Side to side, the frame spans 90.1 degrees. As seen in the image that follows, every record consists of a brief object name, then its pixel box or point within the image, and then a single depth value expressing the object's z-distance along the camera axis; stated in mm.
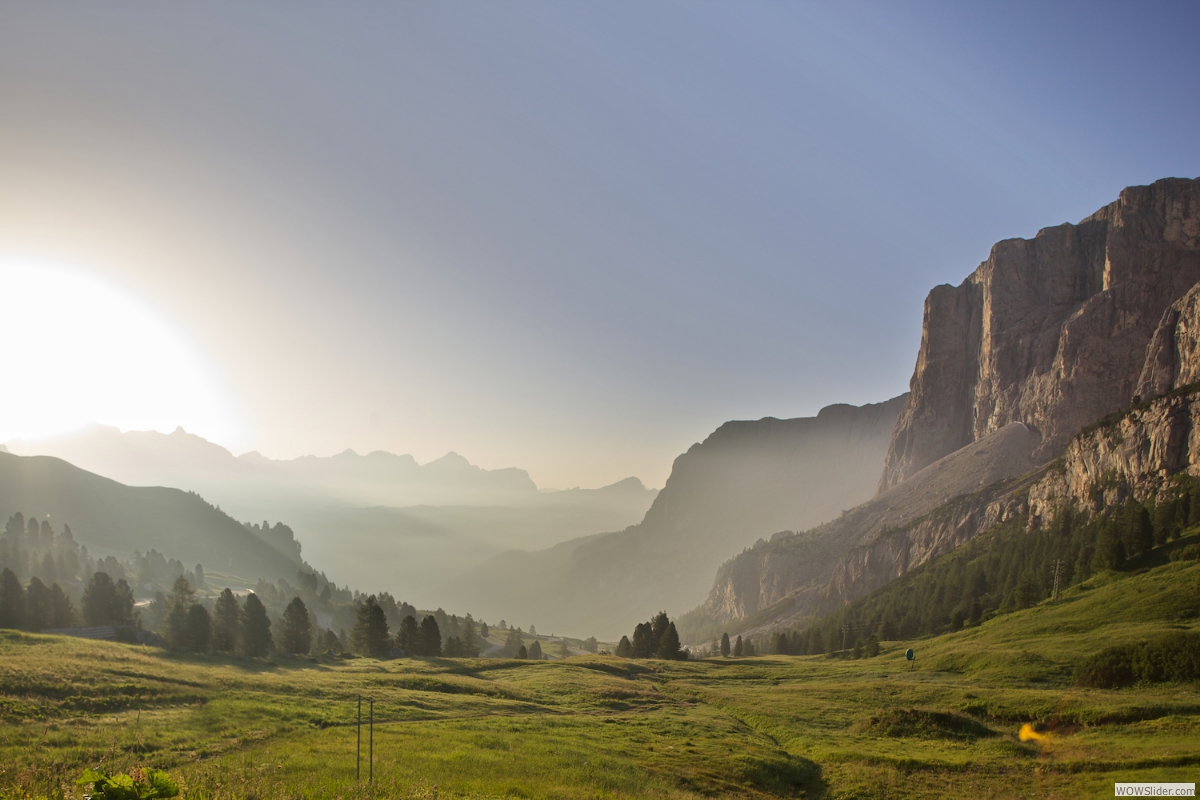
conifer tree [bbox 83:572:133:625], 94000
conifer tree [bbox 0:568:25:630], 83925
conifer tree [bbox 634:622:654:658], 119562
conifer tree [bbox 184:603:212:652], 76812
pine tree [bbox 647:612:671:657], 119750
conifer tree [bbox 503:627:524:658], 156288
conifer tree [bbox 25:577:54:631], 86250
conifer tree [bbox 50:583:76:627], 90681
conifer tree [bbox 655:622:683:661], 113438
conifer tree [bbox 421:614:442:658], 96938
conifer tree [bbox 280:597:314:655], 92375
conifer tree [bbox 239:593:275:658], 87194
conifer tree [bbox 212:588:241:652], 87000
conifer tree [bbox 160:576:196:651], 77562
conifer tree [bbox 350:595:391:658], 95188
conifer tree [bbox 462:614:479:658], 115938
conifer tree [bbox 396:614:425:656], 97000
